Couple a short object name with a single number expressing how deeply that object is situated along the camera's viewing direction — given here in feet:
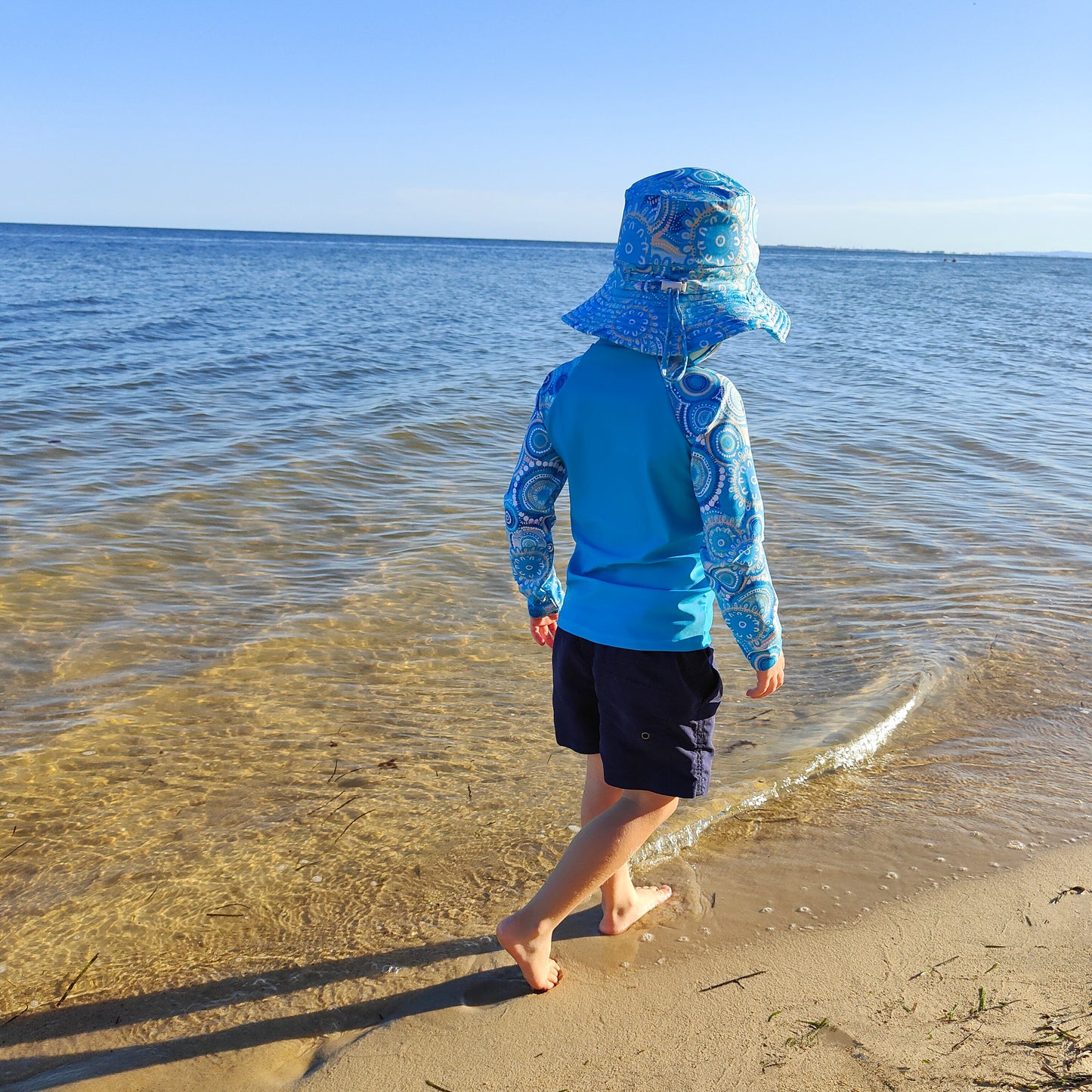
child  6.53
